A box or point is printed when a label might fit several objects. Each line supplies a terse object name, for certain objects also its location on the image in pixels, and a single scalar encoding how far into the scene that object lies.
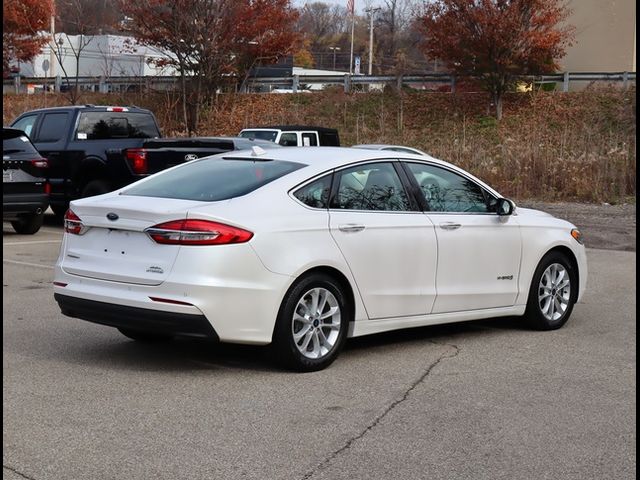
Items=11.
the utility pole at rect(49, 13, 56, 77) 51.44
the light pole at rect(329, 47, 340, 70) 91.50
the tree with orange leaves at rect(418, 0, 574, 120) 31.05
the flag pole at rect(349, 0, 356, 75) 76.62
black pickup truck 15.99
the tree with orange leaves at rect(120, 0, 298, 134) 31.80
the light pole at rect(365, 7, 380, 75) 65.03
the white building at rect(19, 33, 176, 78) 39.74
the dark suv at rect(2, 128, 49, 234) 14.73
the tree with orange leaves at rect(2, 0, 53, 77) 40.78
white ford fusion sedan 6.46
